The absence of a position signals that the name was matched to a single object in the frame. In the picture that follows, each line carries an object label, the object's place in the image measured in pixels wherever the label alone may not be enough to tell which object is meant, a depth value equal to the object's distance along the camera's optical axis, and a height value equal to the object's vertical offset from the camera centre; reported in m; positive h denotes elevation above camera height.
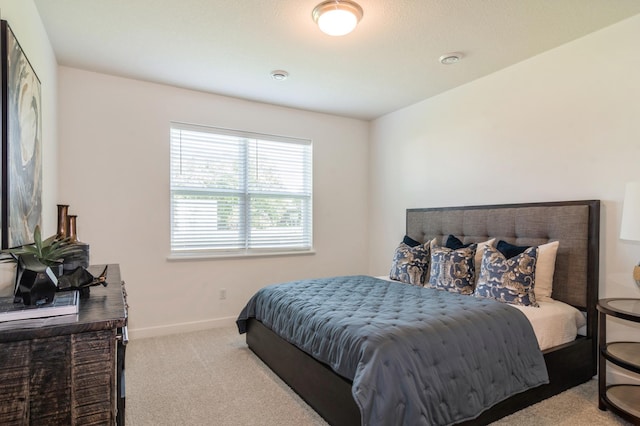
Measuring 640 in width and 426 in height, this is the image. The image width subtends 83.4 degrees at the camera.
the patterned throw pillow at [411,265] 3.47 -0.55
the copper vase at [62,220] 2.49 -0.10
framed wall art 1.59 +0.32
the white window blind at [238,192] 3.90 +0.17
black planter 1.18 -0.26
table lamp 2.11 -0.02
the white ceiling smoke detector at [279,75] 3.39 +1.27
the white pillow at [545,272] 2.77 -0.48
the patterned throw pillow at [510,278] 2.60 -0.52
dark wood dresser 0.98 -0.47
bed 2.08 -0.94
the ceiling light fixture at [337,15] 2.27 +1.23
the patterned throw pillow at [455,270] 3.03 -0.53
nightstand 2.08 -0.89
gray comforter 1.72 -0.79
